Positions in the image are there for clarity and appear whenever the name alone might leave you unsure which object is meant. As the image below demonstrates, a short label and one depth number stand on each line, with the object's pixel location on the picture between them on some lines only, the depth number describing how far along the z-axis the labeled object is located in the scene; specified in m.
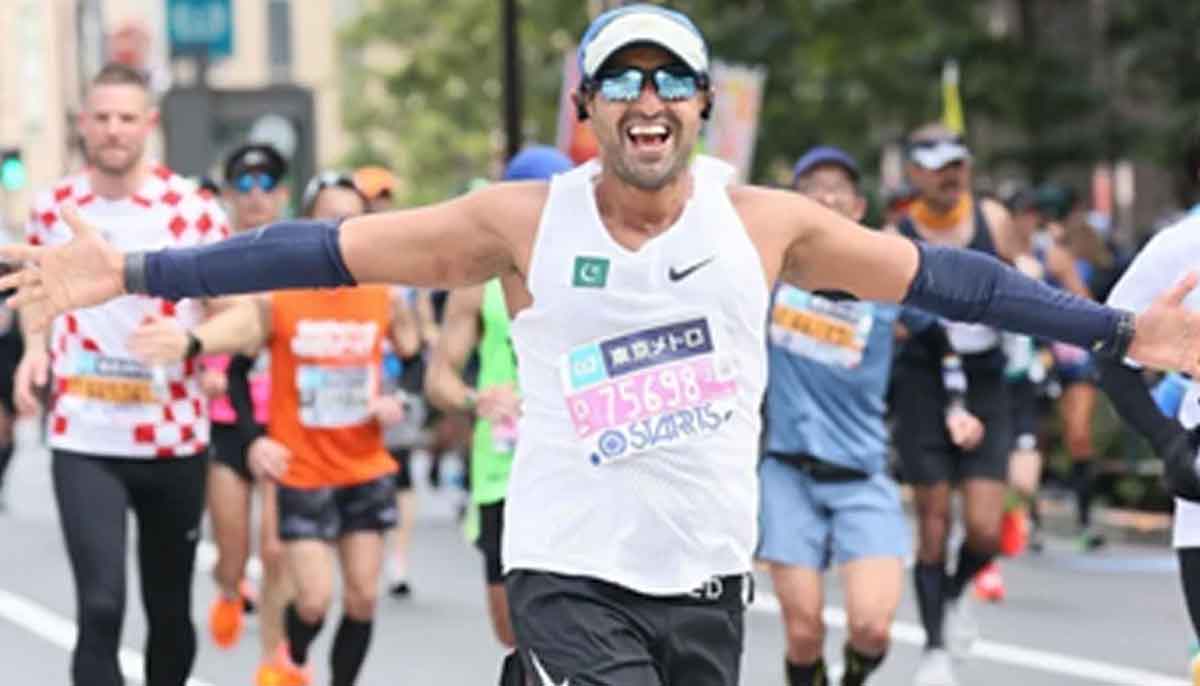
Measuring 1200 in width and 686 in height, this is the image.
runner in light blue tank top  18.91
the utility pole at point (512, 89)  51.56
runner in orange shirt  20.11
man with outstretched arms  11.74
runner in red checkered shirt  17.11
